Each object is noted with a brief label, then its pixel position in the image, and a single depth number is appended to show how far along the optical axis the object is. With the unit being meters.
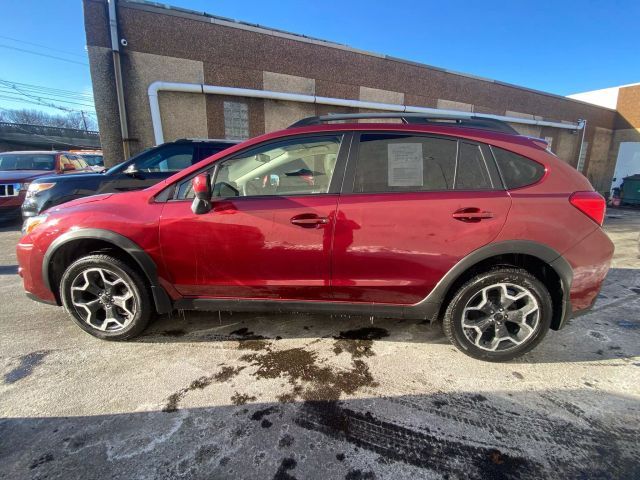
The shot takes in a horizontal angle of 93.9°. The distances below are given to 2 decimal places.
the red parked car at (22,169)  6.81
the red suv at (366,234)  2.17
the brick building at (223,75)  8.25
